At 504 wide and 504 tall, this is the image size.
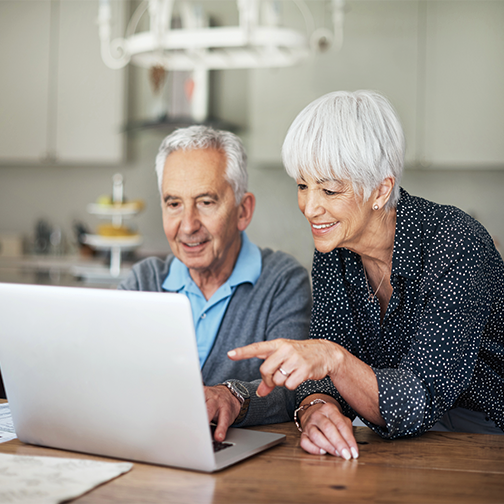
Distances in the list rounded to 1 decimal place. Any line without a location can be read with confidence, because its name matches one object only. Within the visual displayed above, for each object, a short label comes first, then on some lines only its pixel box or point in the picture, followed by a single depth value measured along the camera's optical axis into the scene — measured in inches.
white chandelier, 95.5
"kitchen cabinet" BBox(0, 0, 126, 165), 160.7
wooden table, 30.2
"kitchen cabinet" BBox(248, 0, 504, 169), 143.4
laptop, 31.0
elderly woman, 40.4
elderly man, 58.2
